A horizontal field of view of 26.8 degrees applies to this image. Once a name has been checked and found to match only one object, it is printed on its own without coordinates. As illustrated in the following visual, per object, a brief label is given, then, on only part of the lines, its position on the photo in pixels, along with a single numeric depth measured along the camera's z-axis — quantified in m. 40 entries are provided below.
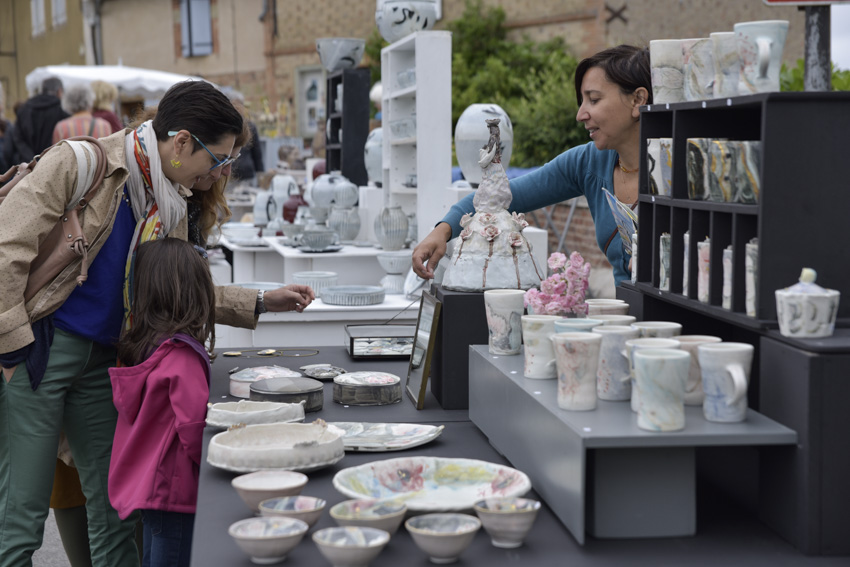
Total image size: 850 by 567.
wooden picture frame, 3.14
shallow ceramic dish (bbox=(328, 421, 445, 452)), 2.83
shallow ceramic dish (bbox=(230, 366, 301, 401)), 3.25
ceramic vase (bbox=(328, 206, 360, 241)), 7.41
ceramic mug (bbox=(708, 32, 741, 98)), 2.62
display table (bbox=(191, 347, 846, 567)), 2.41
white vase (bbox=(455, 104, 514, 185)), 5.91
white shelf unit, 6.07
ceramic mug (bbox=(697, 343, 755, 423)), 2.45
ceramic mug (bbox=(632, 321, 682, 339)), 2.64
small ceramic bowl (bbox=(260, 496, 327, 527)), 2.45
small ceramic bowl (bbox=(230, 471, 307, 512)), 2.52
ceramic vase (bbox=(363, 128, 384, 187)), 7.77
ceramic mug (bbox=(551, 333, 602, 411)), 2.53
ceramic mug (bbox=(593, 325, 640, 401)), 2.58
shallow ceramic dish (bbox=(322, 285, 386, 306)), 5.06
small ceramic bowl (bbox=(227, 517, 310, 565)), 2.37
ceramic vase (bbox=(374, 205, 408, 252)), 6.36
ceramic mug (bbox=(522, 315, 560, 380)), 2.72
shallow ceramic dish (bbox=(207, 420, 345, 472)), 2.67
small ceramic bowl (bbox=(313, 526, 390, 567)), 2.34
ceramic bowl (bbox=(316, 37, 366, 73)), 8.77
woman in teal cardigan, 3.55
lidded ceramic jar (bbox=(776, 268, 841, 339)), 2.44
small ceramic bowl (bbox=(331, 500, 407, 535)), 2.42
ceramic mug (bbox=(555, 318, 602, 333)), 2.64
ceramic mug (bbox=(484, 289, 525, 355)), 2.93
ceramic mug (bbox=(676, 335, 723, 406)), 2.56
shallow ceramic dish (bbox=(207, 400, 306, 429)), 2.90
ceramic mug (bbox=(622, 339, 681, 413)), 2.53
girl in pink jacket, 2.94
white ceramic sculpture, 3.16
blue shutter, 30.22
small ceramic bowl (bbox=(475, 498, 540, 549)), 2.41
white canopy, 15.98
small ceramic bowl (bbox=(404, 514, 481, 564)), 2.36
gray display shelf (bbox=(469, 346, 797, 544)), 2.43
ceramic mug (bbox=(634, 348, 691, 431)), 2.44
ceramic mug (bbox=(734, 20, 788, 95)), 2.55
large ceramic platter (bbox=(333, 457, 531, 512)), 2.58
